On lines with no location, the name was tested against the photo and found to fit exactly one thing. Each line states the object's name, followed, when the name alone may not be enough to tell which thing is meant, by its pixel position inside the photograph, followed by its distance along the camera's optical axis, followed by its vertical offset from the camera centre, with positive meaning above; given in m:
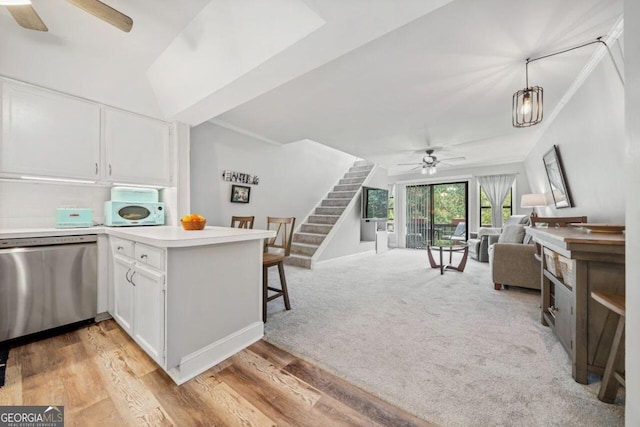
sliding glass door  6.91 +0.06
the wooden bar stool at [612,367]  1.22 -0.81
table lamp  4.40 +0.26
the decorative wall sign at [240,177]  3.96 +0.61
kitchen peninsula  1.46 -0.55
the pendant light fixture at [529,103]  2.17 +1.00
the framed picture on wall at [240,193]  4.06 +0.34
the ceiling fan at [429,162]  5.37 +1.16
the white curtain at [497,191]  6.15 +0.60
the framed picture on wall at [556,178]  3.25 +0.53
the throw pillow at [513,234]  3.50 -0.29
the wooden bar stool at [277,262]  2.30 -0.48
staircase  4.68 -0.08
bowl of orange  2.00 -0.08
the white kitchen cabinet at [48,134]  2.00 +0.70
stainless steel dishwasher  1.82 -0.58
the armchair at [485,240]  4.83 -0.56
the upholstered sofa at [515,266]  3.08 -0.66
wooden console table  1.34 -0.43
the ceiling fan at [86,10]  1.42 +1.25
